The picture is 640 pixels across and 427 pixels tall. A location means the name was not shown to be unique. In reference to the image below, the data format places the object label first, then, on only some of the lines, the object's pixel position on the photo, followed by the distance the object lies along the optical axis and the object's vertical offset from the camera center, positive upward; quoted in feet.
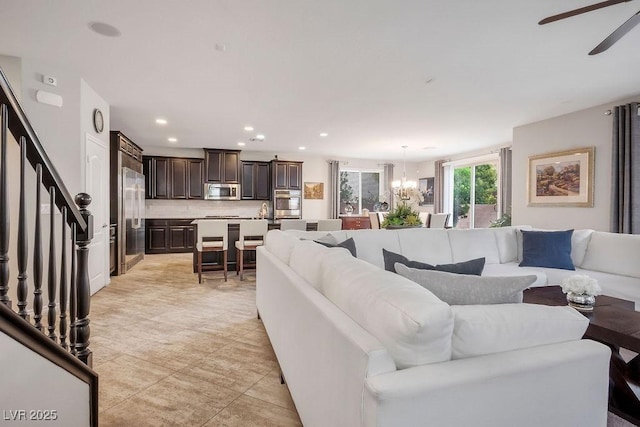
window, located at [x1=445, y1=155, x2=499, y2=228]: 25.46 +1.75
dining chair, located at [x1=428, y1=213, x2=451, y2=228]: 22.08 -0.60
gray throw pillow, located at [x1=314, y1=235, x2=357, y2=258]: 9.37 -0.98
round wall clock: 13.71 +3.88
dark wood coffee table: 5.59 -2.30
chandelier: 18.01 +2.27
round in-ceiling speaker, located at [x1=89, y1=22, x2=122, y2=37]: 8.56 +4.95
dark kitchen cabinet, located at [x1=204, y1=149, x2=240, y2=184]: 26.35 +3.69
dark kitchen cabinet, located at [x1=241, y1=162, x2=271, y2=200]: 27.63 +2.56
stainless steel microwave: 26.48 +1.55
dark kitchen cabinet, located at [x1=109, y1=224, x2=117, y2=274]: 16.76 -2.12
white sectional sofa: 2.98 -1.55
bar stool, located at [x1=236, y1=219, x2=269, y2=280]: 17.11 -1.26
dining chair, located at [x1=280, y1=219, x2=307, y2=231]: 17.71 -0.77
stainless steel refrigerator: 18.02 -0.57
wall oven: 27.25 +0.56
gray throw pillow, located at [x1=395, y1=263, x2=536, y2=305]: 4.22 -1.03
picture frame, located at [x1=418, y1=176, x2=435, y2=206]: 31.17 +2.25
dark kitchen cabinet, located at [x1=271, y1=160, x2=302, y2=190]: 27.22 +3.09
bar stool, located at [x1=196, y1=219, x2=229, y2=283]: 16.55 -1.27
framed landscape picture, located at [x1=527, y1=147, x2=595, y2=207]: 15.78 +1.81
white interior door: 13.17 +0.19
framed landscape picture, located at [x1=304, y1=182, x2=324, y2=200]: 30.12 +1.94
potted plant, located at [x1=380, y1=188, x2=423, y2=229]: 14.34 -0.32
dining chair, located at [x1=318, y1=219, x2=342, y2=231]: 18.54 -0.84
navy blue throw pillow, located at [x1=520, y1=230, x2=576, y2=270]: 11.69 -1.42
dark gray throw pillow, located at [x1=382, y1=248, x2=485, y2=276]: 5.83 -1.04
